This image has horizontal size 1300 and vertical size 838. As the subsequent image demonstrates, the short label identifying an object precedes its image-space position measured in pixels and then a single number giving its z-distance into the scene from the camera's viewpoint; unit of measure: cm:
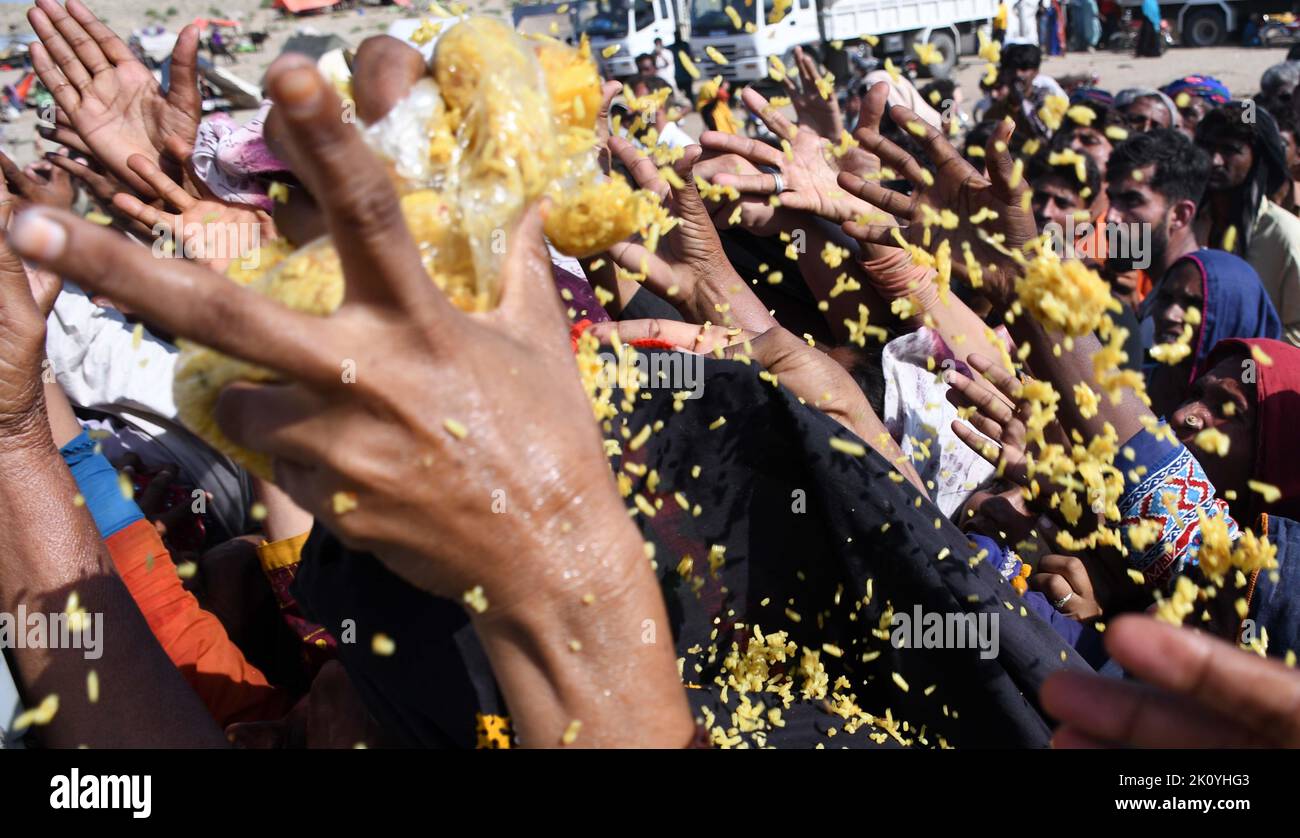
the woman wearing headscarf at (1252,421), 264
